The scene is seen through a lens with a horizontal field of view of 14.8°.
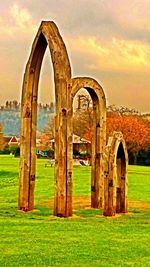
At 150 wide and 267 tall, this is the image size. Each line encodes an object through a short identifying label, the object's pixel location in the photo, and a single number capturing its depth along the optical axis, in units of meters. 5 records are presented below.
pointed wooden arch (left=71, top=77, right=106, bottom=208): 17.72
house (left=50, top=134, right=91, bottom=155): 60.53
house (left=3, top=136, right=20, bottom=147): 125.65
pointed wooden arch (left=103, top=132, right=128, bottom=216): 15.28
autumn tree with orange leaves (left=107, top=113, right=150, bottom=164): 52.44
